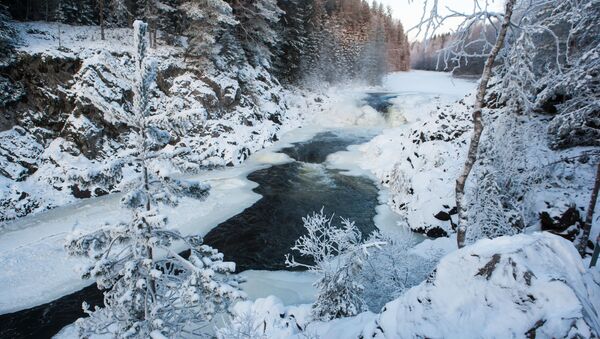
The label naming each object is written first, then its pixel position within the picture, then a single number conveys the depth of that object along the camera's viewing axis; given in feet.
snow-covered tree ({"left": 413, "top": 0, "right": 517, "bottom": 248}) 18.45
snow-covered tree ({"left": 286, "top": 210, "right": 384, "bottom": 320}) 25.13
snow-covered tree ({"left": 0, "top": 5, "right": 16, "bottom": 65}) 62.23
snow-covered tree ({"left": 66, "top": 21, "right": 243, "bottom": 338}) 19.08
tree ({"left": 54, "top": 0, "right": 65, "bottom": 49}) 86.28
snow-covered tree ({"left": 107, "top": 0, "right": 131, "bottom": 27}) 95.46
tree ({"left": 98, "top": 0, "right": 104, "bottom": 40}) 86.17
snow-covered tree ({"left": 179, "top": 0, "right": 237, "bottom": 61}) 84.43
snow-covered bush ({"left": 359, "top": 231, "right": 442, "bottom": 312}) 29.53
